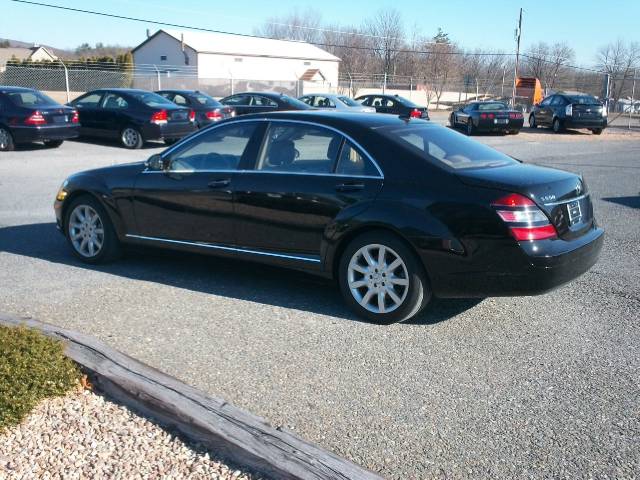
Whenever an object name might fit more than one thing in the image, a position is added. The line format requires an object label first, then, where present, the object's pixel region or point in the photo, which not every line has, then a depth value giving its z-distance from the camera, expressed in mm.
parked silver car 24047
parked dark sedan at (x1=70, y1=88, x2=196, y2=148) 17422
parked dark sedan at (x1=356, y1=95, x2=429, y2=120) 25736
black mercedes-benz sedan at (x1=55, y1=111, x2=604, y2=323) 4820
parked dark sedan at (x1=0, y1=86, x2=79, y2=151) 16375
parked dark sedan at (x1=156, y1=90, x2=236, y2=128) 20469
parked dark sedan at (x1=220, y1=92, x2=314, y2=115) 21844
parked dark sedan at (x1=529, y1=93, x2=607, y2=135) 27312
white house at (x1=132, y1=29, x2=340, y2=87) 60875
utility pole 46975
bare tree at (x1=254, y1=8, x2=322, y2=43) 84612
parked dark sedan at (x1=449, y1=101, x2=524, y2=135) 25734
